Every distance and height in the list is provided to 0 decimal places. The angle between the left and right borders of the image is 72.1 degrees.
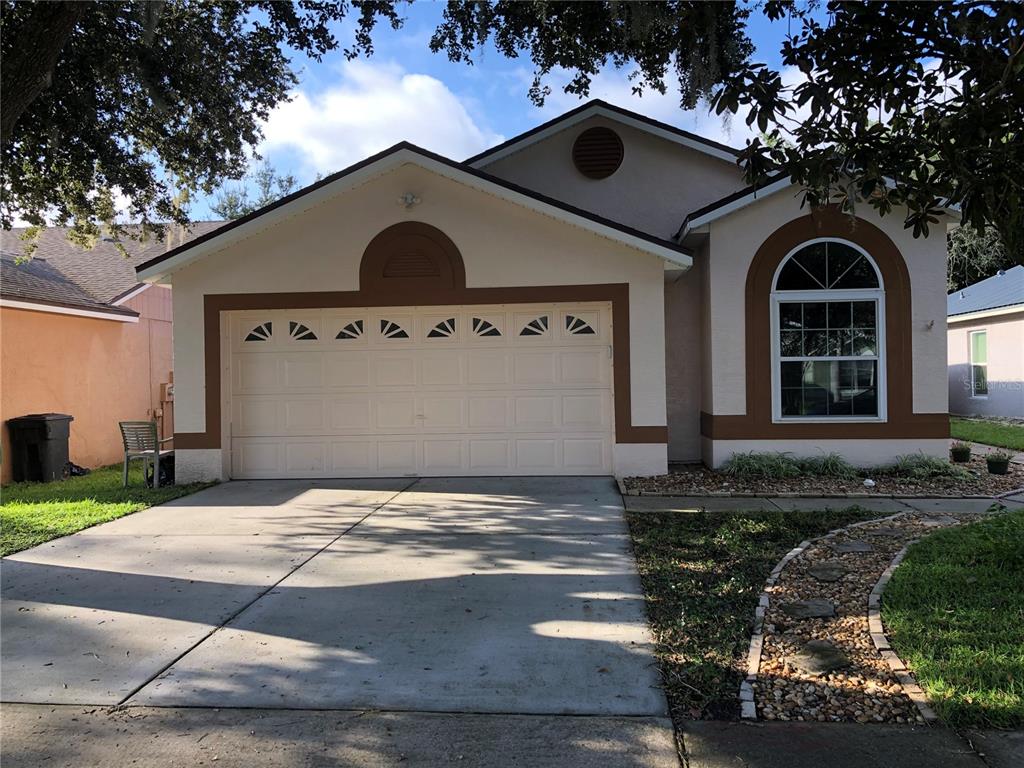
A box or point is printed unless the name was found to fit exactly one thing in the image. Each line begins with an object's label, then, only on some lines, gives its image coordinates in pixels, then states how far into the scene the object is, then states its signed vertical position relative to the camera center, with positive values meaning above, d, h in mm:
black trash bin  11547 -845
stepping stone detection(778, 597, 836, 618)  4777 -1576
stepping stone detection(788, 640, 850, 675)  3988 -1615
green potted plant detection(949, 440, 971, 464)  10672 -1121
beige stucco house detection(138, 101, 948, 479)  10094 +806
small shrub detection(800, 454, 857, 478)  9859 -1205
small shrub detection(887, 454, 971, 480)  9680 -1233
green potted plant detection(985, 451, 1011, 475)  10070 -1228
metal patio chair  10188 -725
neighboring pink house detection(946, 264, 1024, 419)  18203 +877
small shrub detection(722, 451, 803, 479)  9812 -1174
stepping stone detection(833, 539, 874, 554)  6312 -1504
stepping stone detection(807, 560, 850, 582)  5547 -1533
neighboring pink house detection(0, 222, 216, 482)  12156 +1013
